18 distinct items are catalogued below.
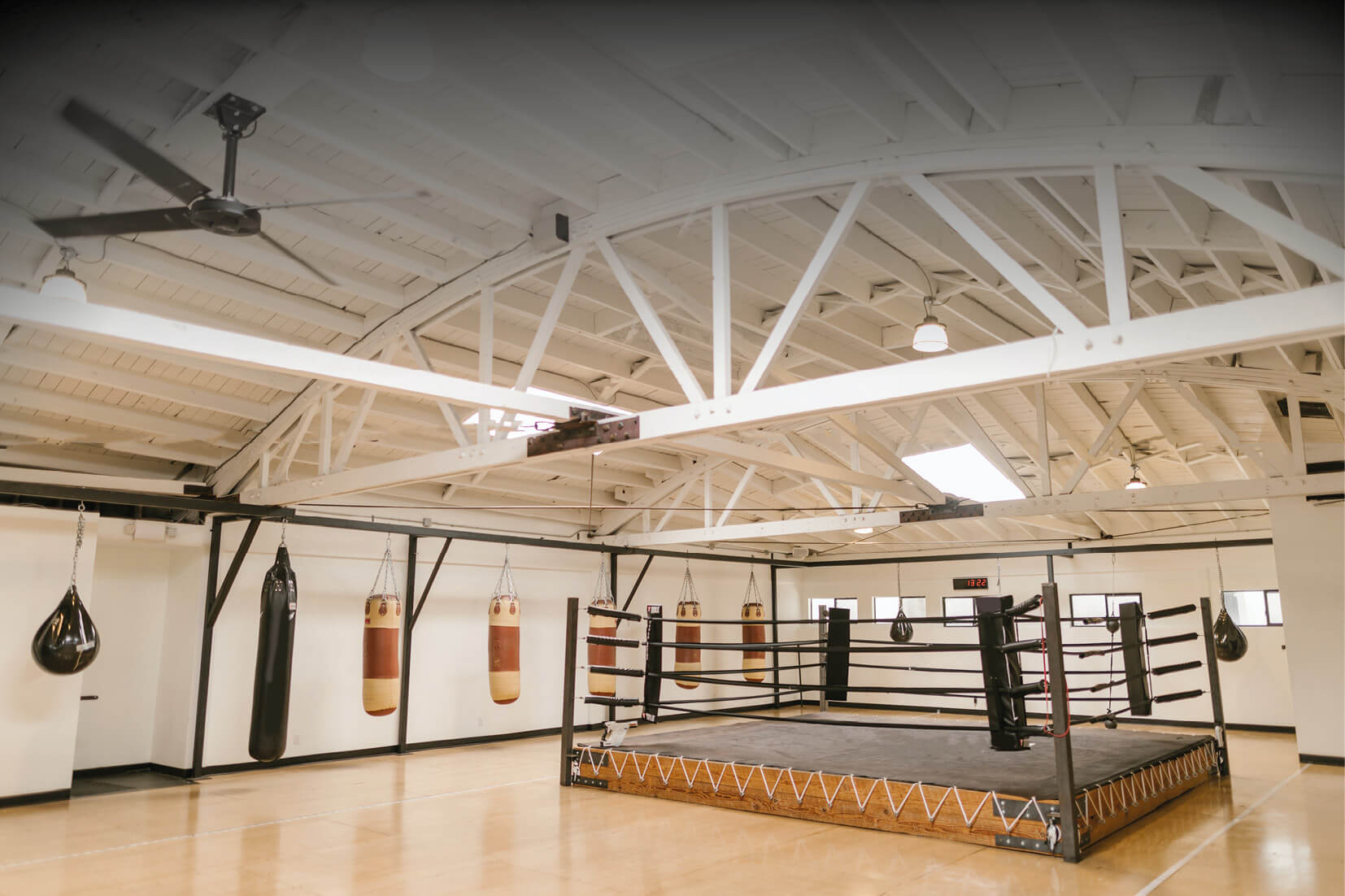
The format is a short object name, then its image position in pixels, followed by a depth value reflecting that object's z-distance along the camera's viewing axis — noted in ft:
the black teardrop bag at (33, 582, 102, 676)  20.97
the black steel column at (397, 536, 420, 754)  31.58
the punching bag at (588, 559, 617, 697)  33.06
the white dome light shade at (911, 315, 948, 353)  17.24
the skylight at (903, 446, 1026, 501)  36.76
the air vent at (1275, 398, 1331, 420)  27.84
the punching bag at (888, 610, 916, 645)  40.70
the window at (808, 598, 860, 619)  50.37
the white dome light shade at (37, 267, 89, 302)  13.25
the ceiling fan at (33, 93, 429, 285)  8.77
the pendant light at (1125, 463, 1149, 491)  29.04
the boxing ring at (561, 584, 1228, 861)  16.40
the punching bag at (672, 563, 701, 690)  36.60
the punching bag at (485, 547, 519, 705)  29.01
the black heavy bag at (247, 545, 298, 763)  23.54
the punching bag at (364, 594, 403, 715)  26.17
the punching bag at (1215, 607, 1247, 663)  33.42
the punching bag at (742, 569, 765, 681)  37.88
